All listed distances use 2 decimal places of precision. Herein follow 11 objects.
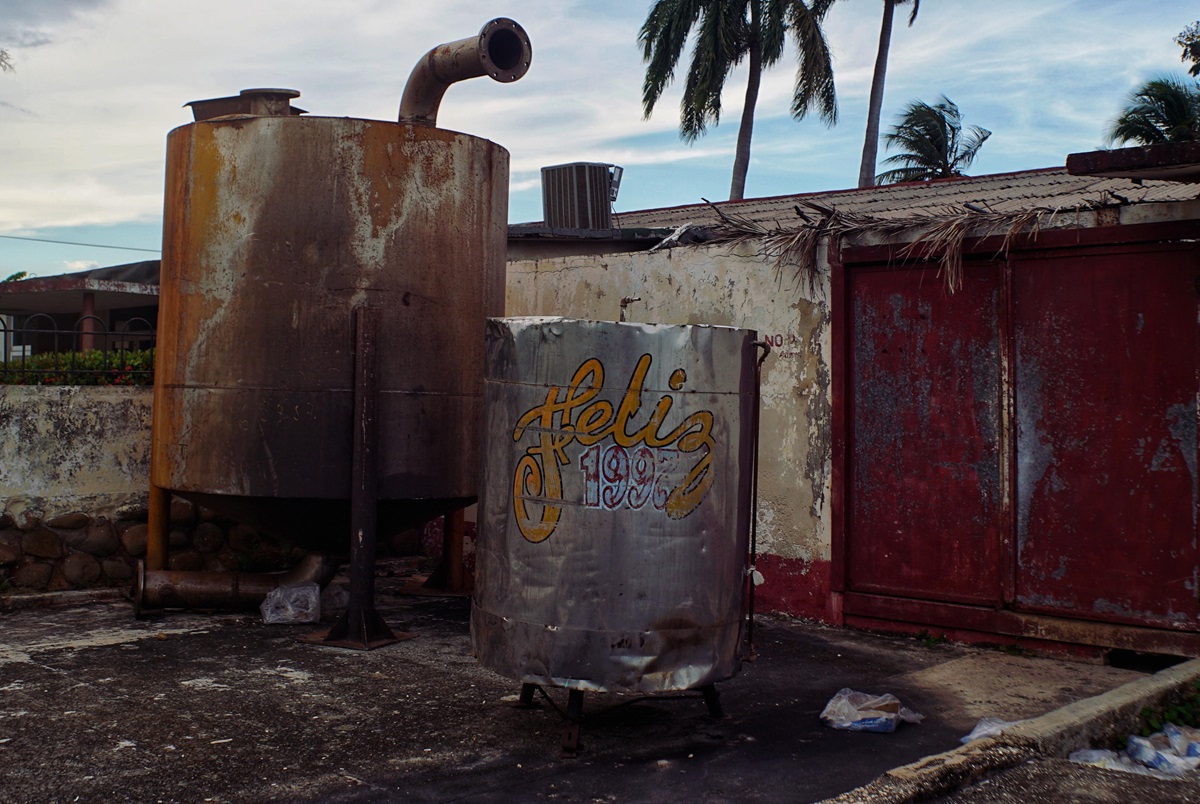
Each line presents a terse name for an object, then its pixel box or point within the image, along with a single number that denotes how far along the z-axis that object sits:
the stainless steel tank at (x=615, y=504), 4.29
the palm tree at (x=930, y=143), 28.30
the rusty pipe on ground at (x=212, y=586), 6.81
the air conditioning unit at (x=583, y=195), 10.54
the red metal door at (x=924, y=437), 6.44
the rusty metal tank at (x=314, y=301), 6.30
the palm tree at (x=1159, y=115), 20.72
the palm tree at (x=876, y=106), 26.05
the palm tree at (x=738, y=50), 26.11
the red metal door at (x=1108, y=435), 5.78
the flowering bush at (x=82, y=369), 7.49
